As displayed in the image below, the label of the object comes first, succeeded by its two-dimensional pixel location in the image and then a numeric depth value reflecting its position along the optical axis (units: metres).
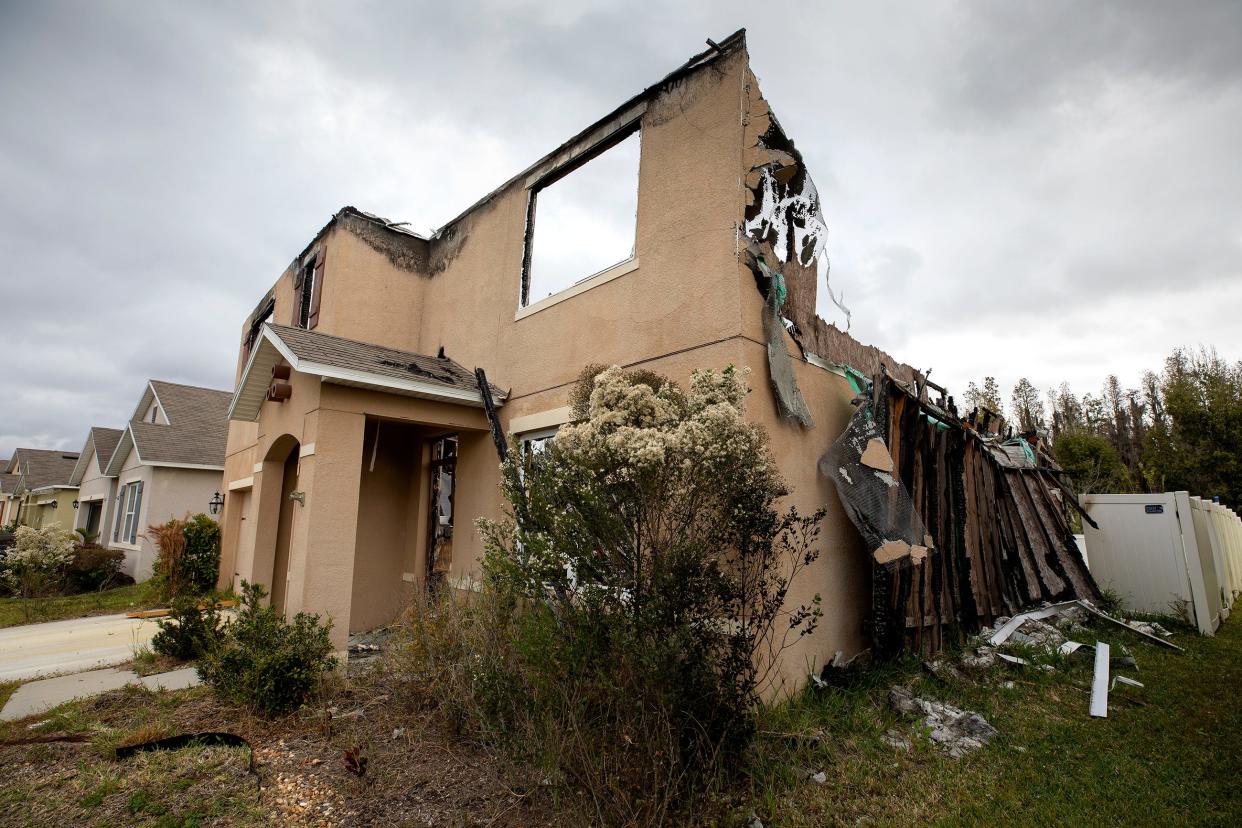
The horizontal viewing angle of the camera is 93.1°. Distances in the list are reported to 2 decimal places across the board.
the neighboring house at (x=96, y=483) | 20.56
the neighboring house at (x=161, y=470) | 16.91
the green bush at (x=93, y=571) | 15.43
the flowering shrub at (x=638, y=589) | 3.15
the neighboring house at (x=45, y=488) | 26.44
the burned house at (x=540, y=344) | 5.80
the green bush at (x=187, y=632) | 6.66
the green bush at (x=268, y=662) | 4.98
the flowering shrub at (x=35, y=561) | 13.19
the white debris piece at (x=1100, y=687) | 4.80
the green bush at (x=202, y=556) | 12.05
